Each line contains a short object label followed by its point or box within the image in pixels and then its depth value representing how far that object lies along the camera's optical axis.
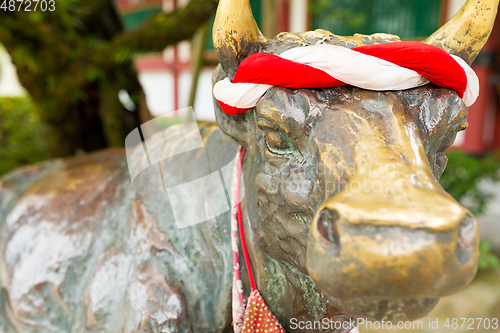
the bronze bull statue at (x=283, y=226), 0.78
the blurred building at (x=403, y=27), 5.39
